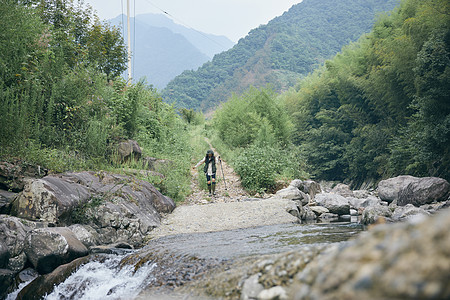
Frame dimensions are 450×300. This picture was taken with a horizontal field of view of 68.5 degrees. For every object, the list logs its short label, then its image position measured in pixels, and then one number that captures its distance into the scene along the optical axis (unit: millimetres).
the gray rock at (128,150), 9816
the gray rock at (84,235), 5117
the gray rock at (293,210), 8344
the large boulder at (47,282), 3868
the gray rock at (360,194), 14856
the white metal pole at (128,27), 16078
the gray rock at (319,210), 9297
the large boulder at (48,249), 4176
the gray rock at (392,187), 12088
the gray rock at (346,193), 14977
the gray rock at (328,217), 8734
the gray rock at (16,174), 5324
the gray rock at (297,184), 11191
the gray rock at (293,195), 9742
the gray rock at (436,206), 9087
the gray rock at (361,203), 10656
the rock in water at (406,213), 7480
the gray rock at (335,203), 9492
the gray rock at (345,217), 8589
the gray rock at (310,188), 11751
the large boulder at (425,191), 10031
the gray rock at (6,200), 4801
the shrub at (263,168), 11406
